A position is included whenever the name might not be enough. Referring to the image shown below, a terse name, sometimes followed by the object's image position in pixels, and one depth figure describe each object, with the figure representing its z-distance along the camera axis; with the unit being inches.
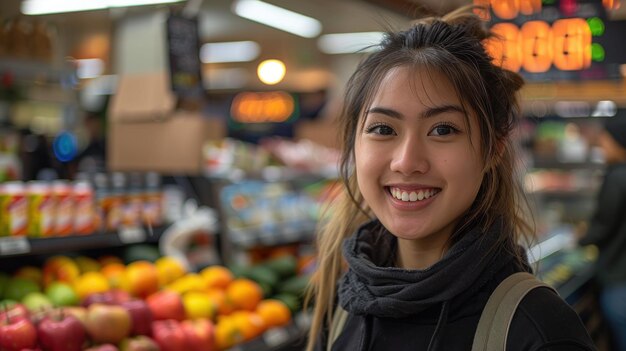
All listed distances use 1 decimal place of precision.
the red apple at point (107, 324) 95.7
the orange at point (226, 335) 122.3
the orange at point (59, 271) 123.2
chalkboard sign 160.7
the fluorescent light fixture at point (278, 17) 325.7
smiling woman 55.7
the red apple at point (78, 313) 96.3
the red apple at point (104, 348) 93.2
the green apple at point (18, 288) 113.4
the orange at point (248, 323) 128.0
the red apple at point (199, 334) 110.3
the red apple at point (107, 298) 106.4
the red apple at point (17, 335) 86.7
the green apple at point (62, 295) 112.3
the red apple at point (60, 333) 89.7
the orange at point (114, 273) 124.6
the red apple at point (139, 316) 102.1
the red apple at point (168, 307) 113.8
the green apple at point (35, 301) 107.7
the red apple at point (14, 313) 91.0
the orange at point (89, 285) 118.9
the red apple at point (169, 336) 104.7
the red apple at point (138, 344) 97.9
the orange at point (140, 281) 123.8
